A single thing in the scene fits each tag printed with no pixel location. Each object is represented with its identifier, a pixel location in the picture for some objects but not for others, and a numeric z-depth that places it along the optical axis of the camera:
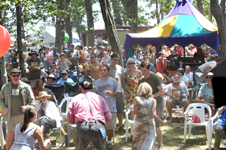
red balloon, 5.12
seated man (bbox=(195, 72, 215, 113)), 6.52
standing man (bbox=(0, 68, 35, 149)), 5.17
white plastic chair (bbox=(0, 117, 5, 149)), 5.95
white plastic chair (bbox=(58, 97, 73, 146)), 6.04
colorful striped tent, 10.89
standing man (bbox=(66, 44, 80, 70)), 11.94
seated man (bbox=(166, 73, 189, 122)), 7.59
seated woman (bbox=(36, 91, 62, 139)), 5.90
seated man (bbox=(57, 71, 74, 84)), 8.33
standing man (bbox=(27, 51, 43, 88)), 8.70
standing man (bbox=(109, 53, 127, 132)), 6.38
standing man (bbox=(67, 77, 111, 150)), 3.70
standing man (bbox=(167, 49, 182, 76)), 11.18
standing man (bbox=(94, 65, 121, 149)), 5.54
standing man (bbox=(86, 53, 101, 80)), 7.46
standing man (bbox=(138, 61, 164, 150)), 5.18
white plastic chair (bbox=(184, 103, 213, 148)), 5.83
